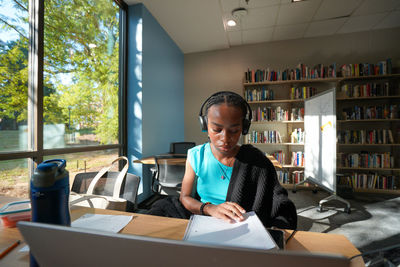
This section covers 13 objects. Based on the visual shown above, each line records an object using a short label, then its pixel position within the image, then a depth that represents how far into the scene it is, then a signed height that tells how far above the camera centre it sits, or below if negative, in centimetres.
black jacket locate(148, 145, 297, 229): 82 -28
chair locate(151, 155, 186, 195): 226 -47
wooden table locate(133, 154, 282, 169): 230 -34
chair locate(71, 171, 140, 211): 111 -31
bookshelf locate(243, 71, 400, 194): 341 +25
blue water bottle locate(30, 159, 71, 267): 45 -14
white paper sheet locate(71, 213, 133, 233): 66 -33
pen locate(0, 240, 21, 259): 53 -34
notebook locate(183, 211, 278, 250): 51 -30
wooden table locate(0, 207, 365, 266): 53 -34
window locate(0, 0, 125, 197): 156 +52
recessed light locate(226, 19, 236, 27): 334 +204
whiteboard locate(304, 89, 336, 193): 253 -9
